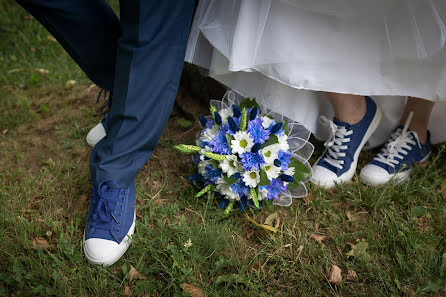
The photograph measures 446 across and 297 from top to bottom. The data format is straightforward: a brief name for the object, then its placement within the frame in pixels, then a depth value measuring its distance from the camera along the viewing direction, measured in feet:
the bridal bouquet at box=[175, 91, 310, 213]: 4.36
